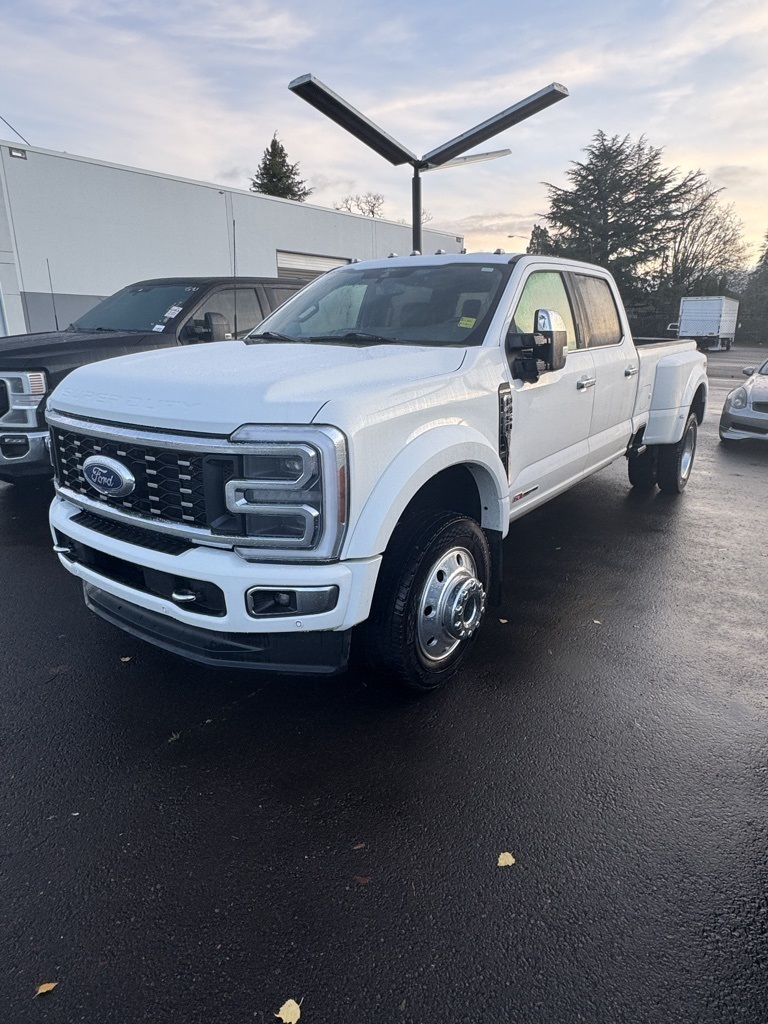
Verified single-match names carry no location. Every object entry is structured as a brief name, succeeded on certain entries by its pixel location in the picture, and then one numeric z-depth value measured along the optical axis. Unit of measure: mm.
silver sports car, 9070
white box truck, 38031
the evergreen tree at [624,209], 42656
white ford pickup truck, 2385
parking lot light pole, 8938
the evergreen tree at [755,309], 47719
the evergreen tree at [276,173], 46344
